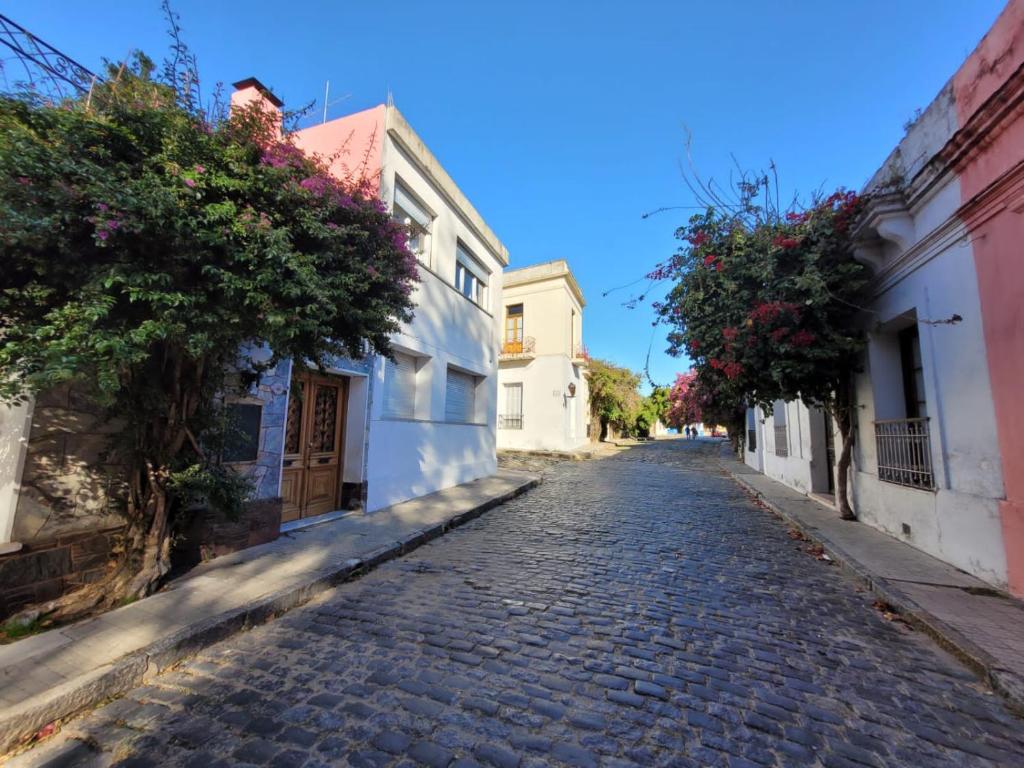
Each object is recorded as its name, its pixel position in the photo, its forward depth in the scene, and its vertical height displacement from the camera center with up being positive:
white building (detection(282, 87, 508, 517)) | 7.54 +1.76
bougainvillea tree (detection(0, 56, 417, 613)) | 2.82 +1.19
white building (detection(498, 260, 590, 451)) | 19.80 +3.47
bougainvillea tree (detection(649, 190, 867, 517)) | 6.18 +2.01
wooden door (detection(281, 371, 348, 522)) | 6.63 -0.22
